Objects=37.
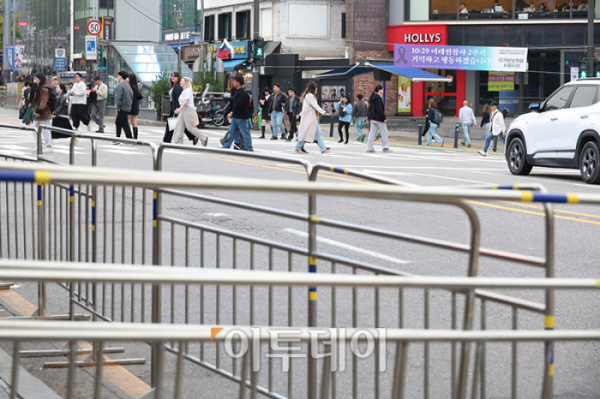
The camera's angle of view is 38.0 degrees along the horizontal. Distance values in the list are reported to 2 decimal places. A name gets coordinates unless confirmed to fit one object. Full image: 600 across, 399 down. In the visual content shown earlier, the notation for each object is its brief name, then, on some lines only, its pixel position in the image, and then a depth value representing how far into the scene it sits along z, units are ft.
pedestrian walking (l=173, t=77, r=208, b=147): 63.46
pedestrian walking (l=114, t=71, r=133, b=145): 72.79
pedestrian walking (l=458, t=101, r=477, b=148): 99.81
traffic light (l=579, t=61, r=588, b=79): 85.71
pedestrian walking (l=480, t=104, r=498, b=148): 113.88
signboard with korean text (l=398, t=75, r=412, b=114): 144.25
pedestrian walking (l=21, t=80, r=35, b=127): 88.94
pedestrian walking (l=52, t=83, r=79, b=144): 68.71
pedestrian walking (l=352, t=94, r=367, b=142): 101.91
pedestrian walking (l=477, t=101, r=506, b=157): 88.12
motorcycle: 120.98
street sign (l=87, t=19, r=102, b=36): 168.72
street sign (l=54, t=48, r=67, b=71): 217.77
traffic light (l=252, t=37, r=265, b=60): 119.83
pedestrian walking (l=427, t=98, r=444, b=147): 99.45
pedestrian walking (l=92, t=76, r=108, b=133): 91.40
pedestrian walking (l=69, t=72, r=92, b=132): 87.81
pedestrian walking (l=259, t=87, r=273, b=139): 104.32
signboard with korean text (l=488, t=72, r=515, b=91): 137.39
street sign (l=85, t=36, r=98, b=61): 172.96
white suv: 50.62
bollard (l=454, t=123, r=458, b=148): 97.39
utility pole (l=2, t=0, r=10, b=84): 202.69
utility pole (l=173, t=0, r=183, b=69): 142.45
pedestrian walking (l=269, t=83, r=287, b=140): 99.50
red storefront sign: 140.26
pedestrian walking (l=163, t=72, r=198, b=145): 66.49
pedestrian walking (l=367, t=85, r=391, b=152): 80.02
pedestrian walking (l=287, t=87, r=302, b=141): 100.89
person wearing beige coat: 70.99
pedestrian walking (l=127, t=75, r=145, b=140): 74.59
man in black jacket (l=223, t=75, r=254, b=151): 65.87
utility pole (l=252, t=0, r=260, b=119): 116.98
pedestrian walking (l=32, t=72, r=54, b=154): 63.31
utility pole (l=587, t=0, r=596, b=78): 82.69
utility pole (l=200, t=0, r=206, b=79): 169.95
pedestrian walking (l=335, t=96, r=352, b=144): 95.55
